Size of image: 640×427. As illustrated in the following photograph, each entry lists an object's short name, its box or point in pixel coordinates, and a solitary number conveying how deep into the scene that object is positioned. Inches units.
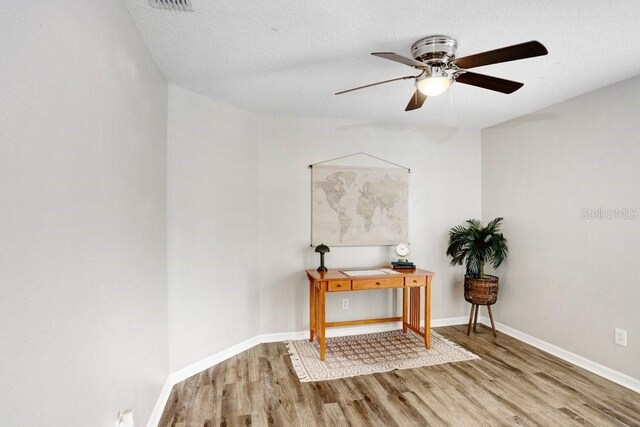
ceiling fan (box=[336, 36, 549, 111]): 73.4
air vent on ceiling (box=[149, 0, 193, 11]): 63.9
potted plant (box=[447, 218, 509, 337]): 135.3
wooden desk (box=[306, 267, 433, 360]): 118.3
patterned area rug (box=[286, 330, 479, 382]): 110.3
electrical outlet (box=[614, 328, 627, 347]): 101.3
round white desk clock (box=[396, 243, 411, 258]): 142.0
